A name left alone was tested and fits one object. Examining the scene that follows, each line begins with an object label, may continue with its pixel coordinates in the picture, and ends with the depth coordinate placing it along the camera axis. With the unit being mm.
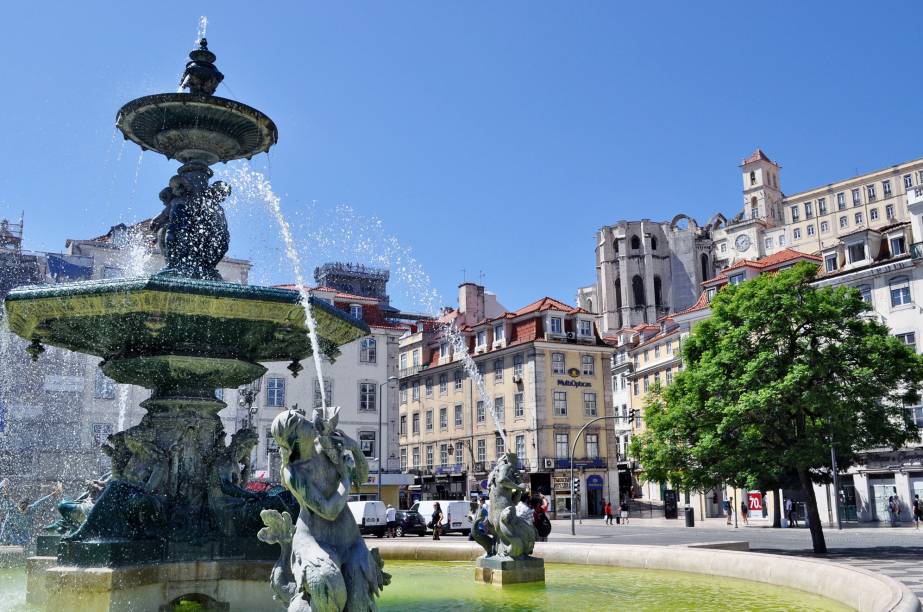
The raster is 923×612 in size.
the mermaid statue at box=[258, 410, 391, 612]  5582
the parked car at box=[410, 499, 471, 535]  35875
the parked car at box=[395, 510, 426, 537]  34375
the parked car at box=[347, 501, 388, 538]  32812
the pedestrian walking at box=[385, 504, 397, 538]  33594
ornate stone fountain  8273
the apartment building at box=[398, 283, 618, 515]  58250
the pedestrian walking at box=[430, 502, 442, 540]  26031
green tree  21234
